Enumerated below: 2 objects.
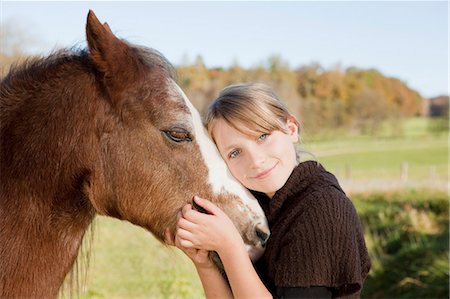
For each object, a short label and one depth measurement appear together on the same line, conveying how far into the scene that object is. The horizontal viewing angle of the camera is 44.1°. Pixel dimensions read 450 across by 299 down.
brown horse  2.62
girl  2.53
